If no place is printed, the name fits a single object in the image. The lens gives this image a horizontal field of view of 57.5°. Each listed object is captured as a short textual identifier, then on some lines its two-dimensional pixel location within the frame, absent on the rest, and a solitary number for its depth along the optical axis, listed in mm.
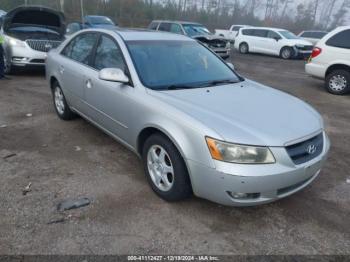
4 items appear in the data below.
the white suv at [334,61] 8023
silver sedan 2629
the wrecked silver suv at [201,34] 13484
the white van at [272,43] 17156
